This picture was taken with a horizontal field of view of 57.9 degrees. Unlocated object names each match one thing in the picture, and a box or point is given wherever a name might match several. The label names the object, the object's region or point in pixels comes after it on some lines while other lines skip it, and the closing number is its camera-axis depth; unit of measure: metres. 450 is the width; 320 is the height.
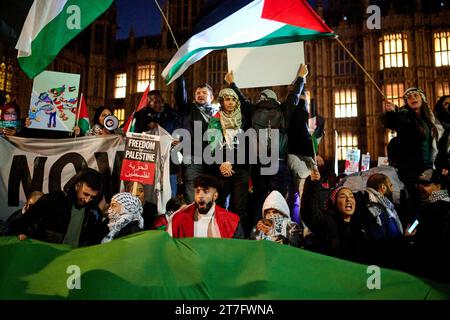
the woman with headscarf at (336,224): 3.87
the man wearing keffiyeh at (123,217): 4.02
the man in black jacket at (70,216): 4.14
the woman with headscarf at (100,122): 6.65
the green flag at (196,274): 2.82
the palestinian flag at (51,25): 5.43
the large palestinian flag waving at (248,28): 5.32
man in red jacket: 4.16
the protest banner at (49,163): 5.88
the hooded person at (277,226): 4.15
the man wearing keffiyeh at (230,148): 5.25
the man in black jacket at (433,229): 3.08
